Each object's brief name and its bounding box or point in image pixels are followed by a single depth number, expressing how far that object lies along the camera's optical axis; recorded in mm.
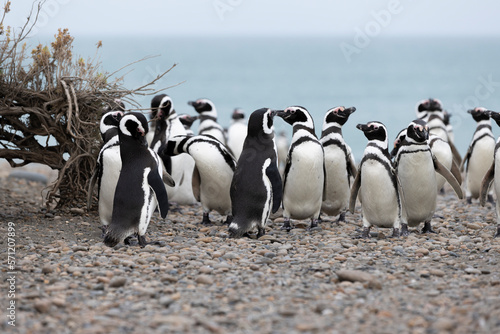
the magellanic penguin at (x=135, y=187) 10336
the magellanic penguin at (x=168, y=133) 14648
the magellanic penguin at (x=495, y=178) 11359
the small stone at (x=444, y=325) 6227
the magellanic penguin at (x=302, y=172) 12289
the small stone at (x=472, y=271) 8586
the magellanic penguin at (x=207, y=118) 18125
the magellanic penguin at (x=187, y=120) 17047
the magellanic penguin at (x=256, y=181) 11336
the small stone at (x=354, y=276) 7945
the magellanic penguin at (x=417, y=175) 11820
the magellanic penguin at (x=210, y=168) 12812
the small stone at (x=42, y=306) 6879
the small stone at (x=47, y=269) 8562
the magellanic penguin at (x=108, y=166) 11320
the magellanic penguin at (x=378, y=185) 11469
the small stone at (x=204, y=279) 8016
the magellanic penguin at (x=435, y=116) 19219
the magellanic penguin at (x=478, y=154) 16922
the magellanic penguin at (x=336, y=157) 13116
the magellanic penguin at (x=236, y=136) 21500
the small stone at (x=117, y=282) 7832
